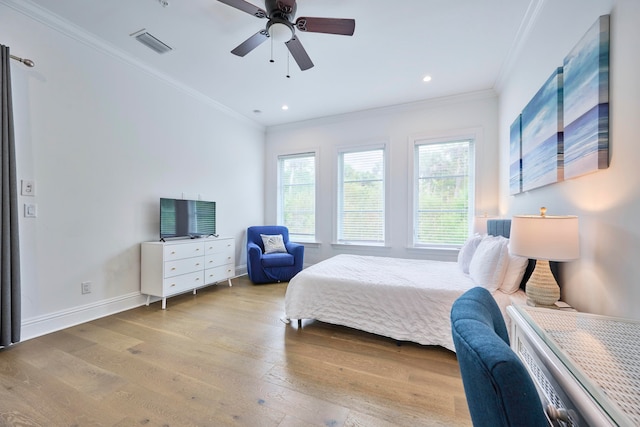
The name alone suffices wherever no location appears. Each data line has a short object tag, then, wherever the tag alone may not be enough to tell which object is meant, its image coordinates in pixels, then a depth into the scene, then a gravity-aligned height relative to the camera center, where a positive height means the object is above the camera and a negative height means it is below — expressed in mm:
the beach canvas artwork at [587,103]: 1409 +638
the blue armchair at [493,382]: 463 -313
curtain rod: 2289 +1320
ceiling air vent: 2758 +1851
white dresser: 3227 -725
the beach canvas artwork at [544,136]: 1858 +611
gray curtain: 2152 -120
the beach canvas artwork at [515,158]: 2734 +593
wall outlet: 2814 -828
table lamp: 1496 -192
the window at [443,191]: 4137 +329
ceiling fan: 2053 +1549
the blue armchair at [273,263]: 4301 -861
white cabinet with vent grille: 578 -428
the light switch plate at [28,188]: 2398 +208
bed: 2107 -703
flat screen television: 3490 -103
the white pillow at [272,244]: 4625 -580
